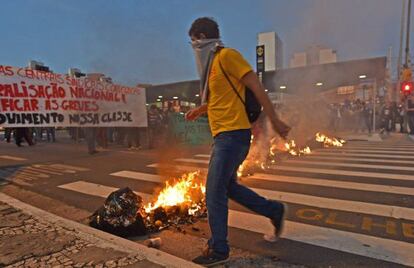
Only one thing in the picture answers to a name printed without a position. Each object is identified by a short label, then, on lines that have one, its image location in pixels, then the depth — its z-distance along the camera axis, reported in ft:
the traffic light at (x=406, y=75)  57.93
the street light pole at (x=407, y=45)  62.82
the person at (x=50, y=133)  50.76
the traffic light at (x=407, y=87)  54.27
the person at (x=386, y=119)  58.44
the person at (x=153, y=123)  38.68
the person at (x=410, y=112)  50.49
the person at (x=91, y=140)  32.43
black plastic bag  10.35
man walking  7.59
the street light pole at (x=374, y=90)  49.63
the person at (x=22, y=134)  28.34
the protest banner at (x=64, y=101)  24.13
